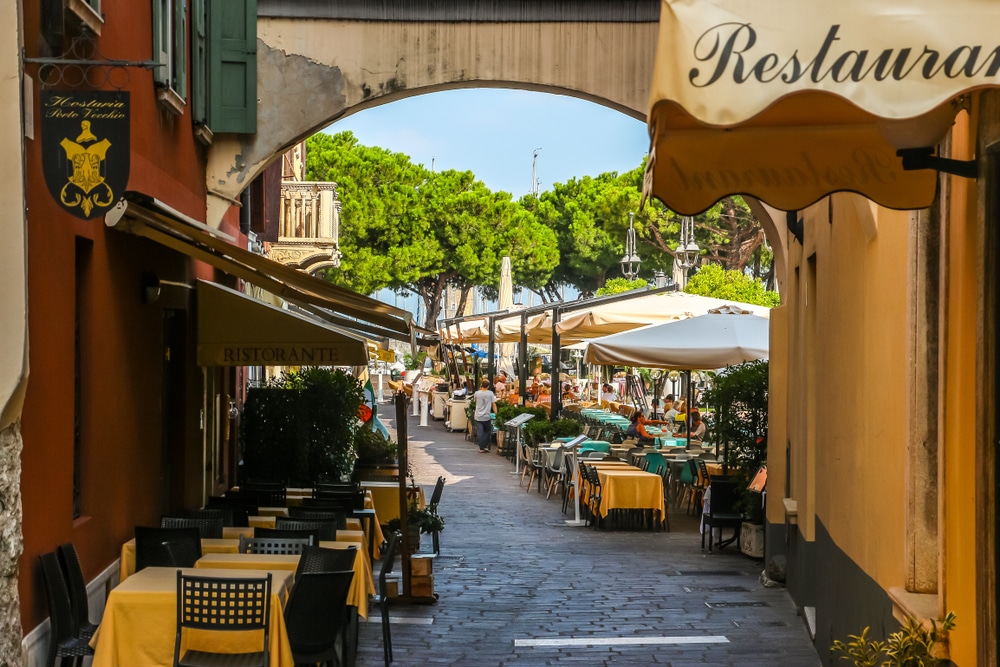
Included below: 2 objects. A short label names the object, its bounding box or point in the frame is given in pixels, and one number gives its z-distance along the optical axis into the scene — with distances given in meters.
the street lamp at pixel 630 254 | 37.62
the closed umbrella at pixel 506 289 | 43.73
